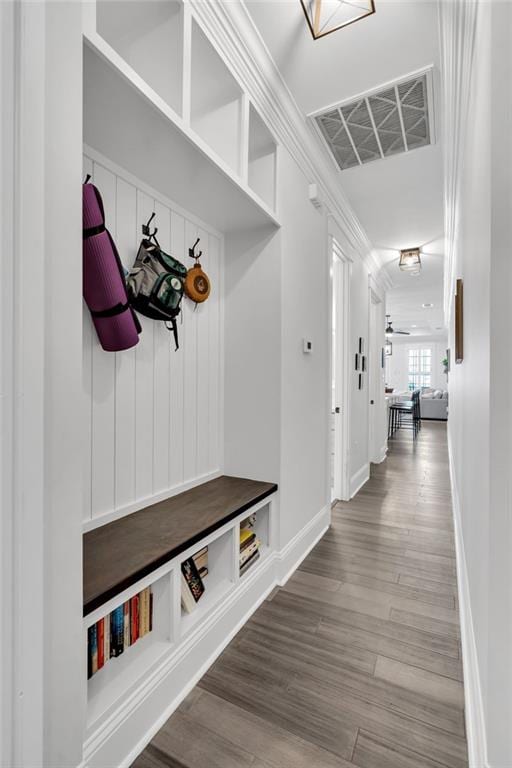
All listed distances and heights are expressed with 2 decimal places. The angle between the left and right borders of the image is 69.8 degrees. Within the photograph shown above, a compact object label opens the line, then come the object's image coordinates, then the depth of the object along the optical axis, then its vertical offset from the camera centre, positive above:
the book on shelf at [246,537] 1.94 -0.85
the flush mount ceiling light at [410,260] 4.40 +1.47
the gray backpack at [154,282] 1.56 +0.43
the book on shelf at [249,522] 2.16 -0.84
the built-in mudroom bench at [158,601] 1.13 -0.87
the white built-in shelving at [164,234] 1.21 +0.71
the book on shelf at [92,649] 1.16 -0.85
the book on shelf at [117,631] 1.25 -0.86
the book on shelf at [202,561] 1.72 -0.87
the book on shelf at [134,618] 1.31 -0.86
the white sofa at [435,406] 10.22 -0.72
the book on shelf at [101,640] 1.17 -0.85
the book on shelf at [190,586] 1.55 -0.90
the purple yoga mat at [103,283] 1.24 +0.34
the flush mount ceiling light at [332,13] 1.47 +1.51
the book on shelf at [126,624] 1.28 -0.86
